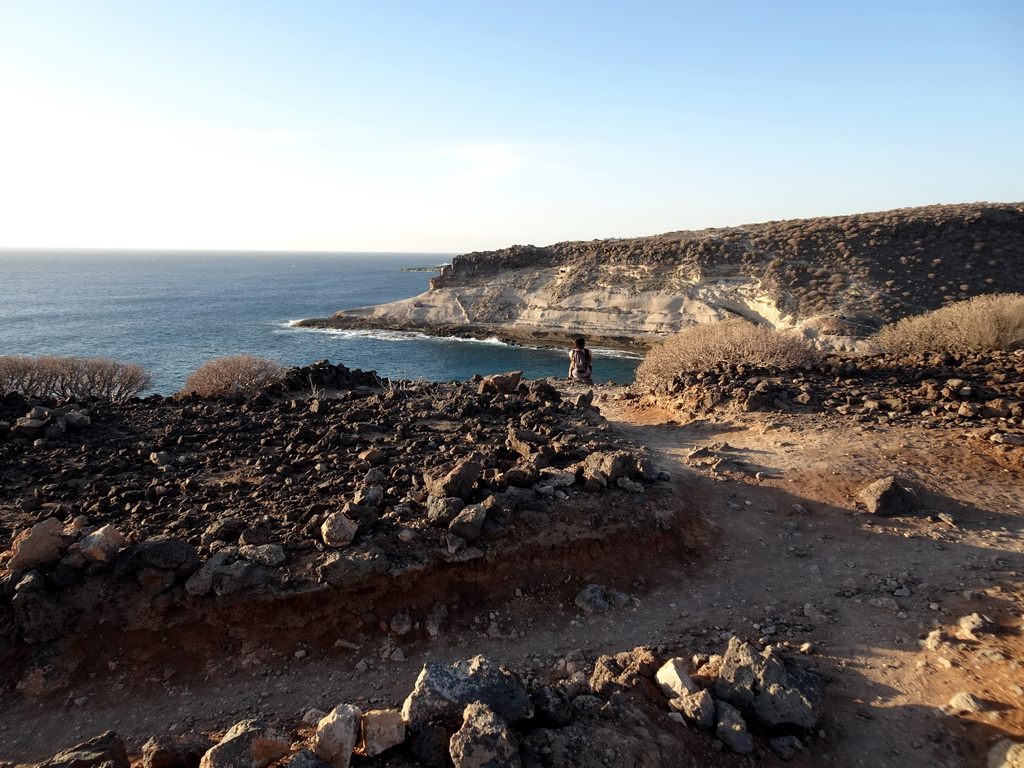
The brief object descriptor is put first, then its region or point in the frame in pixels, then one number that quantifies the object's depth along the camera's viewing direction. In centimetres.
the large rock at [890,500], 763
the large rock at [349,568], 580
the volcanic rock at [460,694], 393
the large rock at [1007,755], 383
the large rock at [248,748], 359
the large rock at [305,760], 352
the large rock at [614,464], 782
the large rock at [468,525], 646
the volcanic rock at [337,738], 363
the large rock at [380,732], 374
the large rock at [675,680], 446
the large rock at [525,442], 883
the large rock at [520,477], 754
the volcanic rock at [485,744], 351
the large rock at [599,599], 616
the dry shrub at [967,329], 1516
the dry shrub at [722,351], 1495
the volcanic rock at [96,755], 359
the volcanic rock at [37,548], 562
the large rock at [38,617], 519
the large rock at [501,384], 1352
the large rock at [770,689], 430
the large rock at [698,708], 423
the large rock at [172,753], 373
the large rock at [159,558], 575
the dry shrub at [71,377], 2181
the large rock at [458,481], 694
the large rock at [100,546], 579
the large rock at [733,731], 407
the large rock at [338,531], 616
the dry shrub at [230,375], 1983
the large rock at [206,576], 567
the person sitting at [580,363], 1548
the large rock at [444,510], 659
